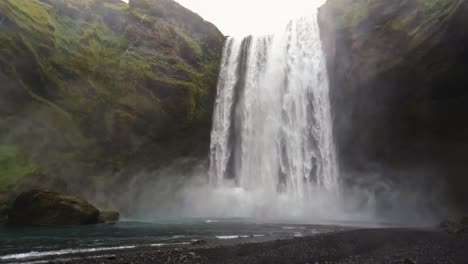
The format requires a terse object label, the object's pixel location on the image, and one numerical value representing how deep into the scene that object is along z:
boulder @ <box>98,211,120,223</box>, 23.53
